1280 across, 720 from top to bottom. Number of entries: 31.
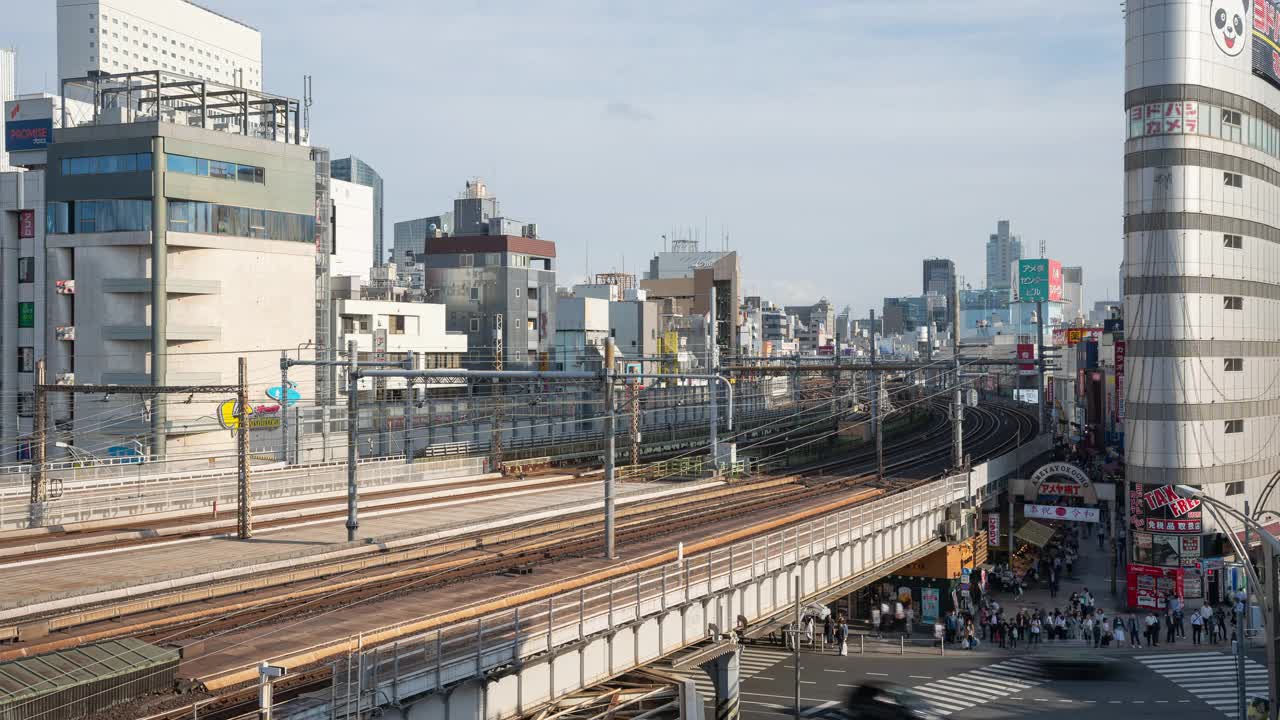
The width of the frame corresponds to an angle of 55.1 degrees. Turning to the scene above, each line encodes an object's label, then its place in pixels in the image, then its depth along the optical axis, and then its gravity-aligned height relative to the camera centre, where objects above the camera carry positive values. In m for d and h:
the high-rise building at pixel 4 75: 195.25 +45.66
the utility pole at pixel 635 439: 59.06 -3.93
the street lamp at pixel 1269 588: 21.30 -4.29
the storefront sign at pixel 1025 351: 110.81 +0.64
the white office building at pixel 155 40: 160.75 +45.27
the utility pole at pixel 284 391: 48.47 -1.30
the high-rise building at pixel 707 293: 149.88 +8.40
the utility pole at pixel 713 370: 57.21 -0.61
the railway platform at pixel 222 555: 25.61 -4.99
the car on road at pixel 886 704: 34.81 -10.17
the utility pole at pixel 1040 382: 67.32 -1.41
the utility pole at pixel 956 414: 52.04 -2.50
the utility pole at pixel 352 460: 32.91 -2.75
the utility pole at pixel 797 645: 31.14 -7.33
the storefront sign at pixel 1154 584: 49.19 -9.10
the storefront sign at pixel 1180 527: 49.56 -6.84
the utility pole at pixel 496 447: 56.62 -4.18
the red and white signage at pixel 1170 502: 49.69 -5.86
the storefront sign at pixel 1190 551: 49.53 -7.81
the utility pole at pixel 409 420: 51.00 -2.66
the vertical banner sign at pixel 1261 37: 51.25 +13.82
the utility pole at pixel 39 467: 34.66 -3.12
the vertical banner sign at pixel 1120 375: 68.19 -0.99
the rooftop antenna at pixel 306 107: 80.06 +16.44
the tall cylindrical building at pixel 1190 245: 50.44 +4.72
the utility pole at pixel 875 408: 55.64 -2.89
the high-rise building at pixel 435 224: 173.75 +19.73
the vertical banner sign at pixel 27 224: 68.19 +7.48
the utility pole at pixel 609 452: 31.30 -2.46
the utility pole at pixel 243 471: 33.59 -3.11
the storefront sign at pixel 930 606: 48.25 -9.78
